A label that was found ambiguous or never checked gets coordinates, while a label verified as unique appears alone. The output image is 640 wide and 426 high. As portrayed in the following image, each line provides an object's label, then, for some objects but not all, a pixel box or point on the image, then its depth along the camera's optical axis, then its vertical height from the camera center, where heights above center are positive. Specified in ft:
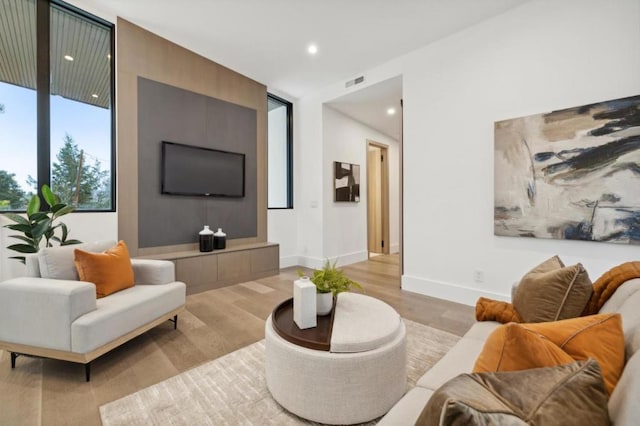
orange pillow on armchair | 6.88 -1.41
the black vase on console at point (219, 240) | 12.84 -1.23
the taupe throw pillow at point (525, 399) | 1.68 -1.23
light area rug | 4.77 -3.47
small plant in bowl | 5.64 -1.49
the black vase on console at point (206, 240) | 12.25 -1.17
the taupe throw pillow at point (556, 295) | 4.41 -1.38
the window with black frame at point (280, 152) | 16.62 +3.72
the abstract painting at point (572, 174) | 7.39 +1.10
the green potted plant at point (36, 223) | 7.84 -0.27
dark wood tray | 4.63 -2.14
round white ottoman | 4.45 -2.66
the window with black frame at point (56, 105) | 8.56 +3.66
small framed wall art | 16.74 +1.94
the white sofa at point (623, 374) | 1.86 -1.38
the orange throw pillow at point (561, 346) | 2.37 -1.22
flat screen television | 11.79 +1.93
